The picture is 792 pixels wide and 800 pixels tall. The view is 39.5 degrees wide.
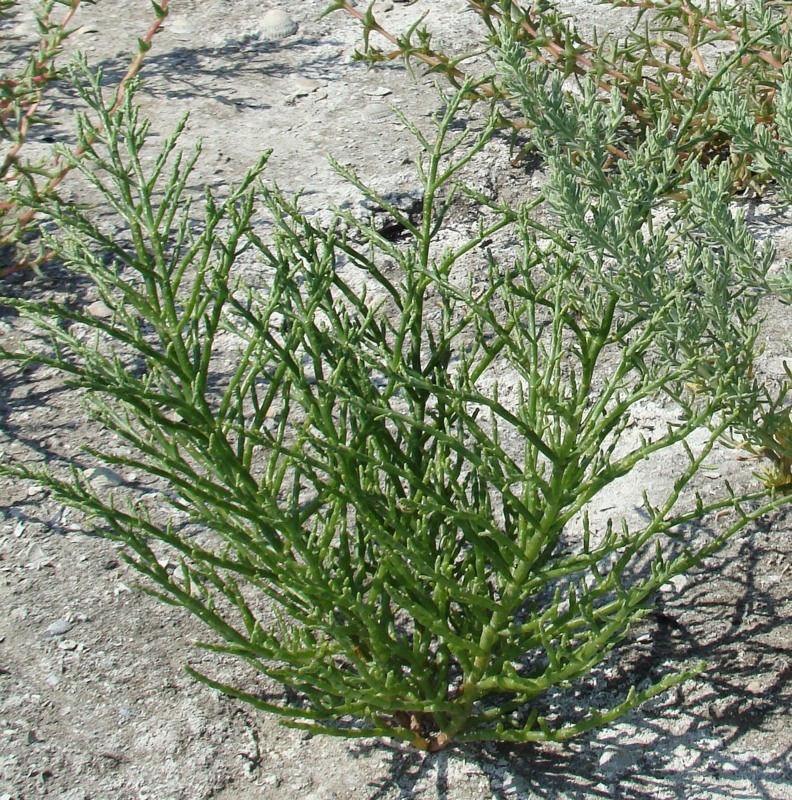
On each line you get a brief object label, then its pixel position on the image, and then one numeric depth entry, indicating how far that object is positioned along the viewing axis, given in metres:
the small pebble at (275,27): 3.61
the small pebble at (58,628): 1.76
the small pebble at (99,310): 2.43
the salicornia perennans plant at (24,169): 2.27
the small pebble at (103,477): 2.07
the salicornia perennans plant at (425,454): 1.28
